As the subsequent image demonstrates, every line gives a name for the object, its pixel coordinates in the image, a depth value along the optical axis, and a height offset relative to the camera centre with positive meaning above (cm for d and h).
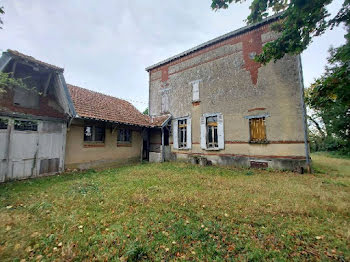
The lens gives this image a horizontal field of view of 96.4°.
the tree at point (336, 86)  308 +119
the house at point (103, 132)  807 +61
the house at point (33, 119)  600 +93
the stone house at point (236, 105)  817 +239
